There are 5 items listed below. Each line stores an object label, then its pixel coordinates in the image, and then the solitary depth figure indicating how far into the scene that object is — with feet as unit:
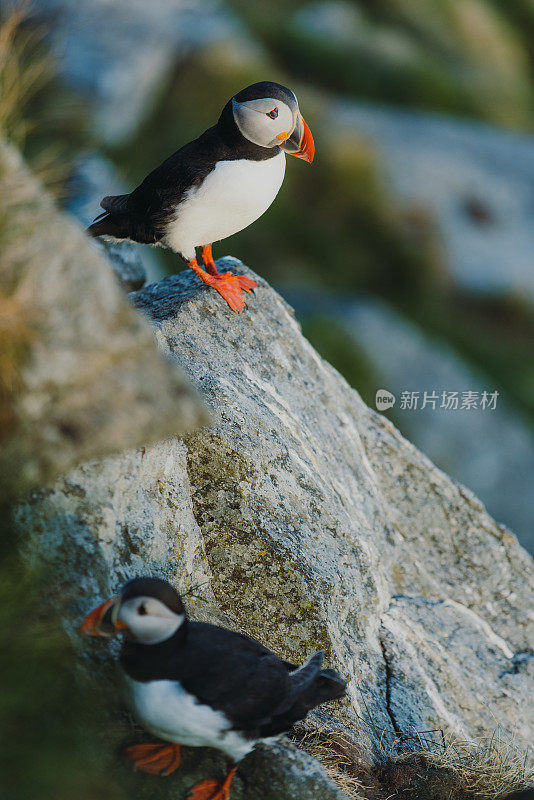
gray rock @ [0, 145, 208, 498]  24.79
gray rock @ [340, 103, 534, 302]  138.10
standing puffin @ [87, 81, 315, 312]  40.52
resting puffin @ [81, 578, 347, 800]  24.47
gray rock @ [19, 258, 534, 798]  29.25
